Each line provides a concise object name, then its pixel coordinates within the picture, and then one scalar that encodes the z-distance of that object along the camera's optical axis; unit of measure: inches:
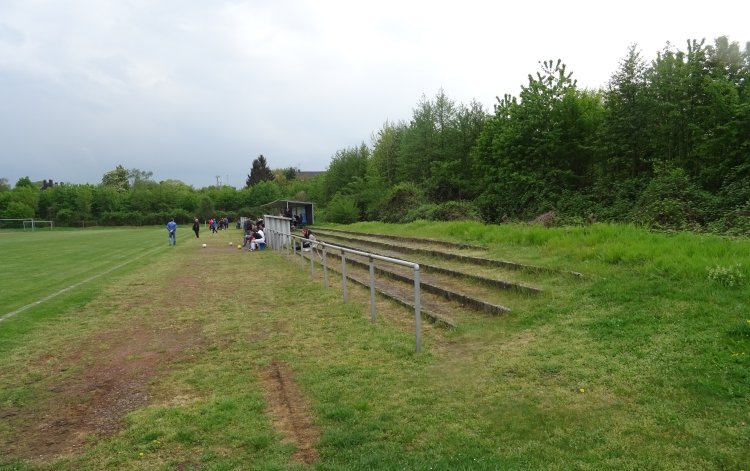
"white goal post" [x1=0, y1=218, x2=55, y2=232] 2950.3
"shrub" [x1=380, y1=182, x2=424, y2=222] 1330.0
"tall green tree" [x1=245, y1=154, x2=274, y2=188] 4832.7
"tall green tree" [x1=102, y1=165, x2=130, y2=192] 4490.7
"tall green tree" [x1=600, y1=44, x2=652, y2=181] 888.3
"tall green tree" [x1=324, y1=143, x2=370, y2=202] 2123.5
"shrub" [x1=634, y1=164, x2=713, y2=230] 651.5
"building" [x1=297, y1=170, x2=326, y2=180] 5214.6
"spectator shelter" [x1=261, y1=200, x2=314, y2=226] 1586.7
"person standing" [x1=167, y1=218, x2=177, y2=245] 1180.5
